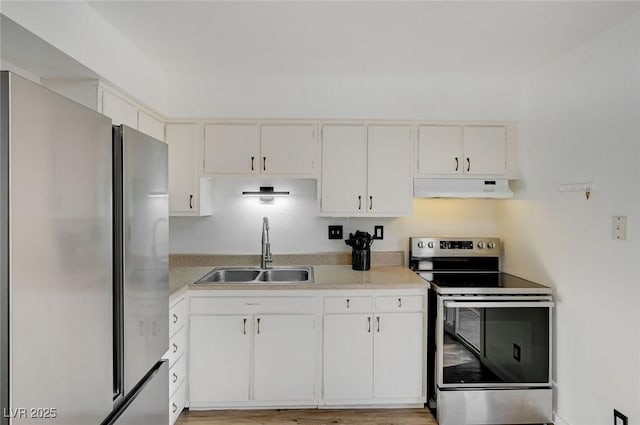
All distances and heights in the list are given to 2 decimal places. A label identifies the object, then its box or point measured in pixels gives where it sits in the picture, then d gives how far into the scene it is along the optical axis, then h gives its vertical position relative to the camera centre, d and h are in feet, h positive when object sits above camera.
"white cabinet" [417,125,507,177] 9.37 +1.50
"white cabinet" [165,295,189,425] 7.45 -3.04
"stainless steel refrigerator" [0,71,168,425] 2.31 -0.45
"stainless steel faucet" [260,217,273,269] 10.01 -1.02
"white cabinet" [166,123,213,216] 9.26 +0.97
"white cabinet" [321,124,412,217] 9.34 +0.99
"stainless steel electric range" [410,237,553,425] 7.97 -3.09
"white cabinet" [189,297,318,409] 8.31 -3.17
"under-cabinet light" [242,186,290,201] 9.98 +0.42
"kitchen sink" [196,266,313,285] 9.92 -1.73
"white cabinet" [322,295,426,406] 8.41 -3.15
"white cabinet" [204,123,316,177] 9.29 +1.50
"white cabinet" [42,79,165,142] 6.37 +1.97
